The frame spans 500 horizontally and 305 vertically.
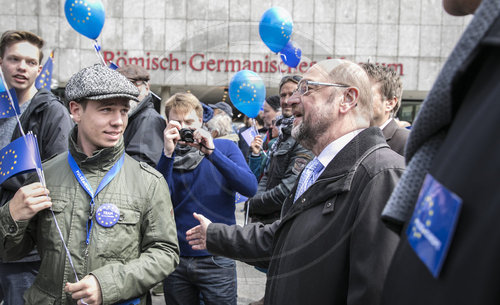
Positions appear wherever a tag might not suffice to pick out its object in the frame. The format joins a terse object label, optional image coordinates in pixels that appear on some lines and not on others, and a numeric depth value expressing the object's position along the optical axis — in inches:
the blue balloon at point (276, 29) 205.3
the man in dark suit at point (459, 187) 20.9
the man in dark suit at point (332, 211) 58.5
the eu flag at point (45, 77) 145.9
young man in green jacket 79.8
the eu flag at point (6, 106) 100.8
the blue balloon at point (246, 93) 189.6
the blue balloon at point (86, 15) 182.8
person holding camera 127.3
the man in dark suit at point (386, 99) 119.0
